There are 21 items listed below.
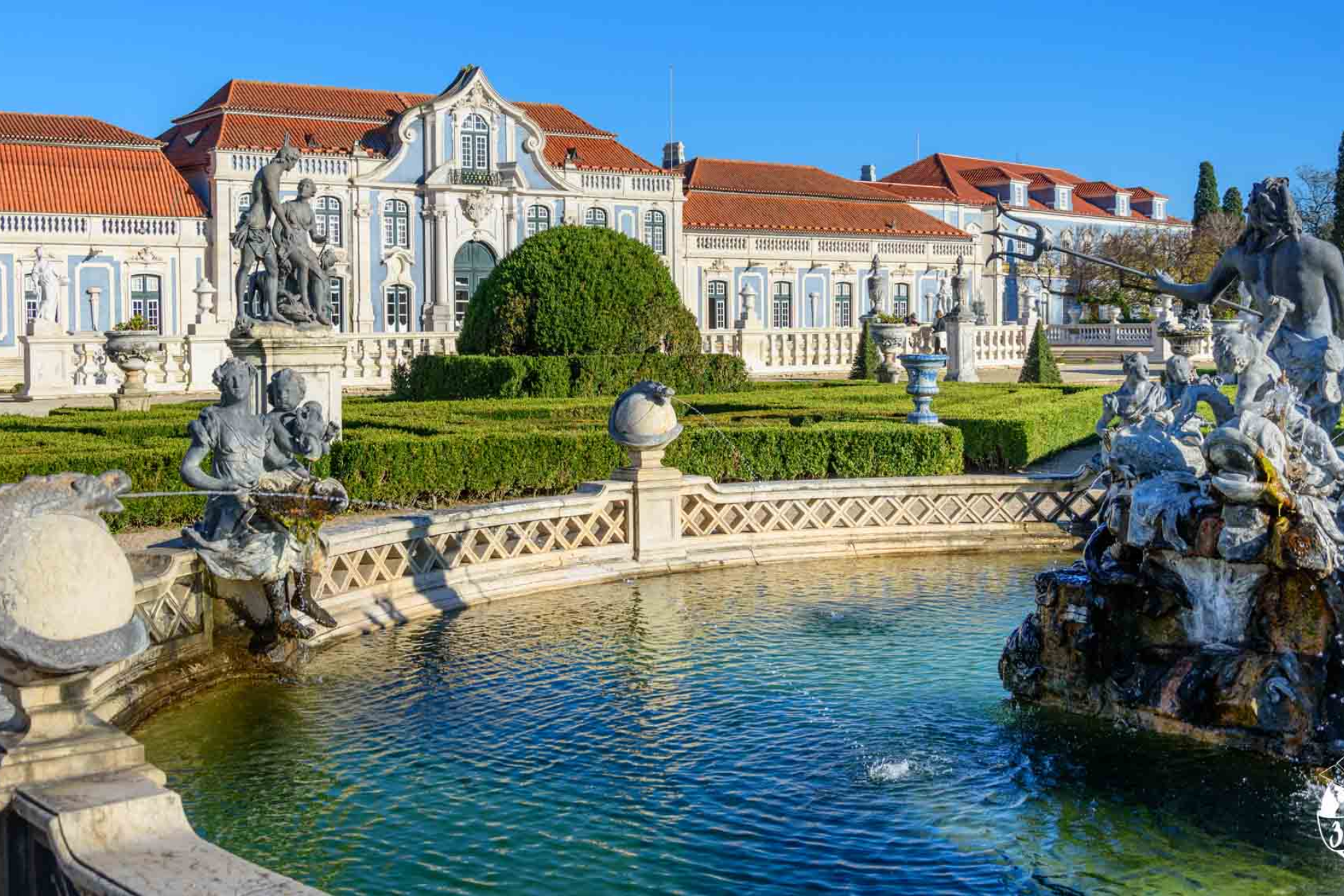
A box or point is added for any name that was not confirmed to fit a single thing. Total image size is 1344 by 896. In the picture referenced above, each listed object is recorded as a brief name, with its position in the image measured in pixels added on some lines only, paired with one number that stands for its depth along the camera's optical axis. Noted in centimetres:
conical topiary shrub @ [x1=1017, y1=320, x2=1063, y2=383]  2814
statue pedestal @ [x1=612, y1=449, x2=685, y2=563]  1093
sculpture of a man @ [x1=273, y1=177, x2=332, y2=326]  1315
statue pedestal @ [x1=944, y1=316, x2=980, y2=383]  2988
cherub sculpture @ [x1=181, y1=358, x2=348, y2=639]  764
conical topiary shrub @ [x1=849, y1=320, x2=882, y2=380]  2939
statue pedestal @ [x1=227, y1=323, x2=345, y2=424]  1302
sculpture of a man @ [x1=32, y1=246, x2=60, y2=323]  2759
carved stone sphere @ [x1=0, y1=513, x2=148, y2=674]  383
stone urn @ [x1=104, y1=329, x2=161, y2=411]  2162
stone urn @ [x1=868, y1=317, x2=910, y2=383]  2931
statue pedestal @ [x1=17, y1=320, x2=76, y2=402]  2455
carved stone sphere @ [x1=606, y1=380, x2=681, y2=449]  1074
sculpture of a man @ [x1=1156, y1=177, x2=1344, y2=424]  753
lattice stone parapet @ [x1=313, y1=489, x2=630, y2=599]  916
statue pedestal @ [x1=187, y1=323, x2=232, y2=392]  2575
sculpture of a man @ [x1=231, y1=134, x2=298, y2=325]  1313
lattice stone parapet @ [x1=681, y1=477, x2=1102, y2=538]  1148
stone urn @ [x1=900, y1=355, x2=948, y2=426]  1562
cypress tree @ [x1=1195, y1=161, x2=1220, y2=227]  7069
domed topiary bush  2300
